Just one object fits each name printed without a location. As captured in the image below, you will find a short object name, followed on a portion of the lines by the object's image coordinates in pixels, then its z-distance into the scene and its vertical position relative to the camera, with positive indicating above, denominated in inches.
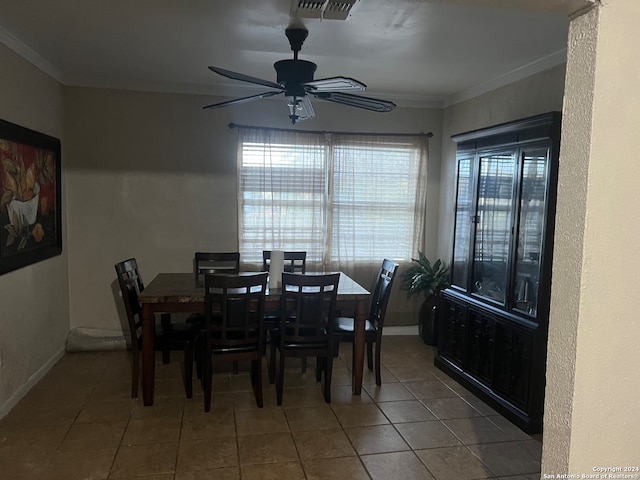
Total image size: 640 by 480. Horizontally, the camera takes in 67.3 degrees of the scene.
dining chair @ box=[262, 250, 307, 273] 174.1 -19.1
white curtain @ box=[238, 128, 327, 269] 184.2 +6.3
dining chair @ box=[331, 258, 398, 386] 142.6 -35.2
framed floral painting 123.6 +0.6
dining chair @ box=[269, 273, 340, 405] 126.2 -31.1
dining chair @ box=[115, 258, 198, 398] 130.9 -37.1
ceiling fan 110.6 +28.3
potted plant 188.5 -28.4
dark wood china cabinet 117.6 -14.0
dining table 128.3 -27.0
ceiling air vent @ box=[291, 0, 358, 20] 95.0 +40.9
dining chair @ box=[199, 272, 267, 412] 120.3 -30.3
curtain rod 181.7 +30.7
